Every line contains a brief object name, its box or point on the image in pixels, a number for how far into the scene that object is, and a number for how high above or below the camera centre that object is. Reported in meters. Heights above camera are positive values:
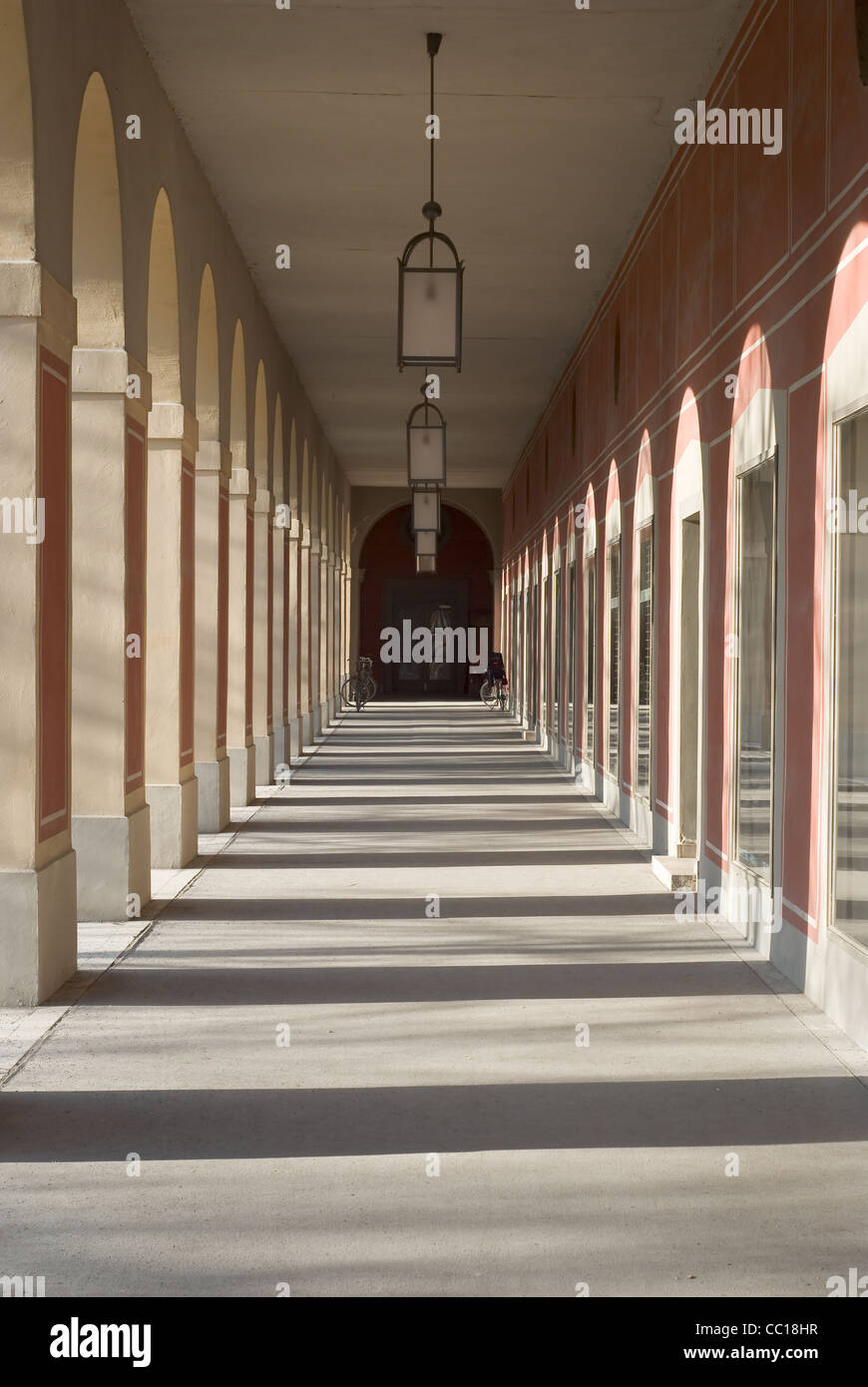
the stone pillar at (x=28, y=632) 6.92 +0.19
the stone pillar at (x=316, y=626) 27.81 +0.91
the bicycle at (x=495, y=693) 37.84 -0.40
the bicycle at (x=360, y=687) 37.34 -0.26
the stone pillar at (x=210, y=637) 13.20 +0.33
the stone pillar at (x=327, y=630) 31.16 +0.94
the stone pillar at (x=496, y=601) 42.31 +2.00
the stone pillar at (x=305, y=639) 24.38 +0.58
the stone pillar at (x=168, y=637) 11.20 +0.28
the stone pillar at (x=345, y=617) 39.31 +1.48
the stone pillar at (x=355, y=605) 43.12 +1.91
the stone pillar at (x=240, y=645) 15.60 +0.31
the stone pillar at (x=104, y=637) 8.99 +0.23
